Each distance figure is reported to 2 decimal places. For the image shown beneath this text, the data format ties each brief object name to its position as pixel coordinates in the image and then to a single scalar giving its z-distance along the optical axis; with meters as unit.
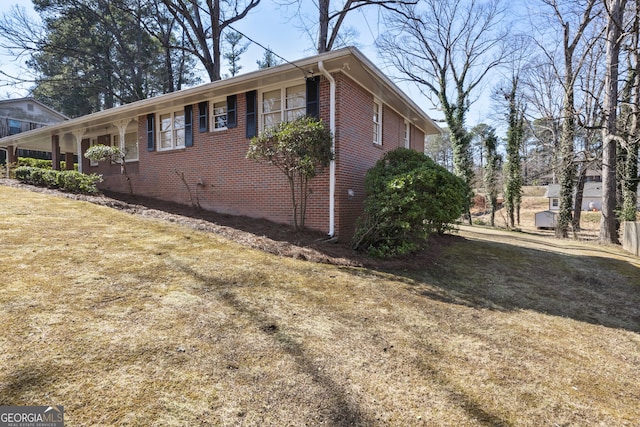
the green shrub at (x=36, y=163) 18.22
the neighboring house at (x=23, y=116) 22.80
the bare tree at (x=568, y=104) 13.28
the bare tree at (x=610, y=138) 10.91
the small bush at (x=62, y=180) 9.97
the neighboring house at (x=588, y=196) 31.54
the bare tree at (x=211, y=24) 15.39
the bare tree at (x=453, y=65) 18.59
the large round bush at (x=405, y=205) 5.84
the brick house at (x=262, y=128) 7.25
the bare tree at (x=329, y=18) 14.41
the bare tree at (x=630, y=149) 10.29
